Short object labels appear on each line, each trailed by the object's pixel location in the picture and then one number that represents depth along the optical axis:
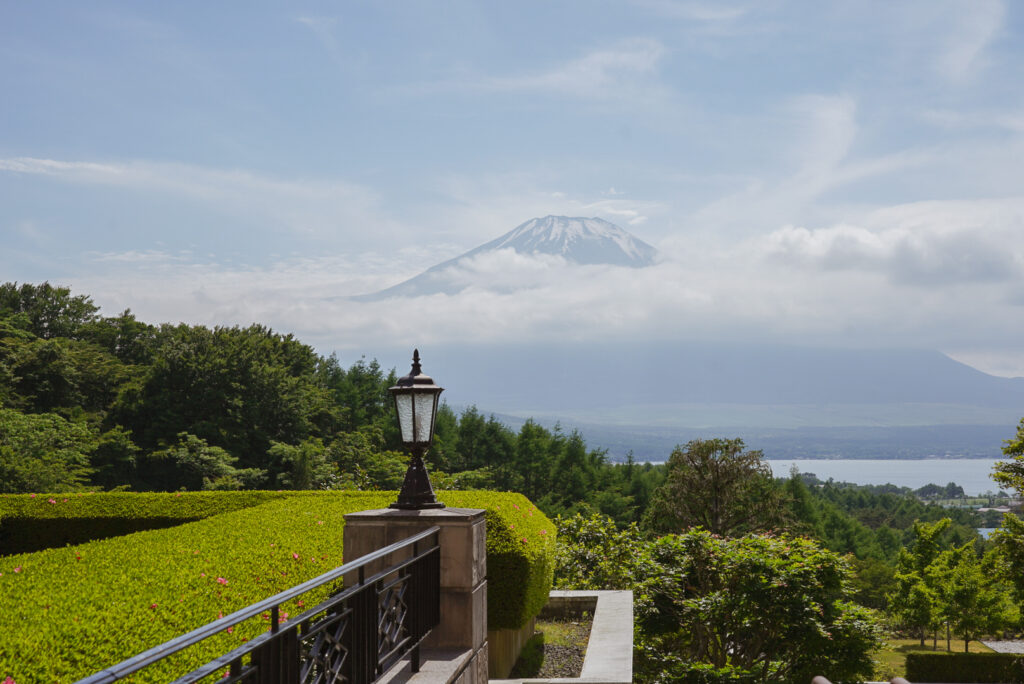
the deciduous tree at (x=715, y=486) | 29.31
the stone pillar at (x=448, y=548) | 5.71
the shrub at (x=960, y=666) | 24.23
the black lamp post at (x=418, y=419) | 6.07
